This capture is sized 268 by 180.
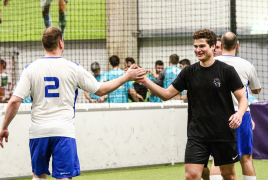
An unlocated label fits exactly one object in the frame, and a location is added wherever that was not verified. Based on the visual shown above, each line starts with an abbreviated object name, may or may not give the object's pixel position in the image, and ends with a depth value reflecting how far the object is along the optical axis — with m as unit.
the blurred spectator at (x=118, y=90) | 16.11
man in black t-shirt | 7.55
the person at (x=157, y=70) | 18.08
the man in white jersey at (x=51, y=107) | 7.38
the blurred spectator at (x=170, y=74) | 16.23
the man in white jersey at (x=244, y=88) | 9.10
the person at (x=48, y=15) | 26.97
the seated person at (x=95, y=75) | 17.41
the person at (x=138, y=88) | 17.52
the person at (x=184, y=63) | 17.89
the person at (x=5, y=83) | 22.93
